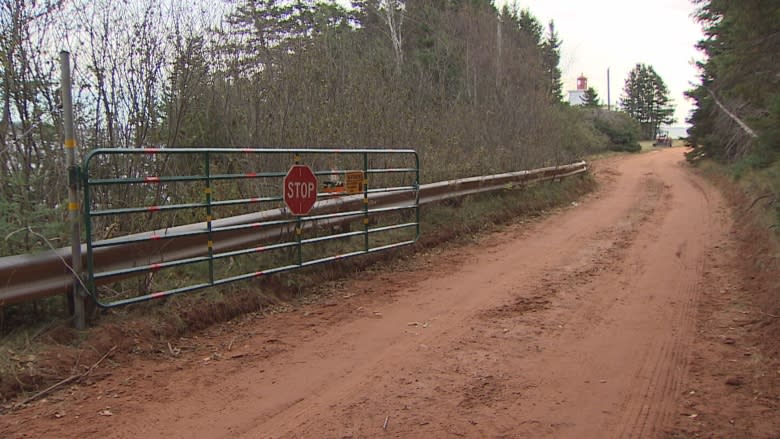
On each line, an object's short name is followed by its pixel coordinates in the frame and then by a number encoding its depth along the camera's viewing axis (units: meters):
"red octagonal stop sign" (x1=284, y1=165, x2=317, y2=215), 6.95
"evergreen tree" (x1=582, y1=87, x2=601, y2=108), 67.94
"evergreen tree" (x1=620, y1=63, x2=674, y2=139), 106.25
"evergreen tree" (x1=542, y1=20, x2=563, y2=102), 25.61
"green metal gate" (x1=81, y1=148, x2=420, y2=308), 5.46
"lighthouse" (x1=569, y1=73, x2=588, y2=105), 74.06
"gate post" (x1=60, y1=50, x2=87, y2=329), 4.89
